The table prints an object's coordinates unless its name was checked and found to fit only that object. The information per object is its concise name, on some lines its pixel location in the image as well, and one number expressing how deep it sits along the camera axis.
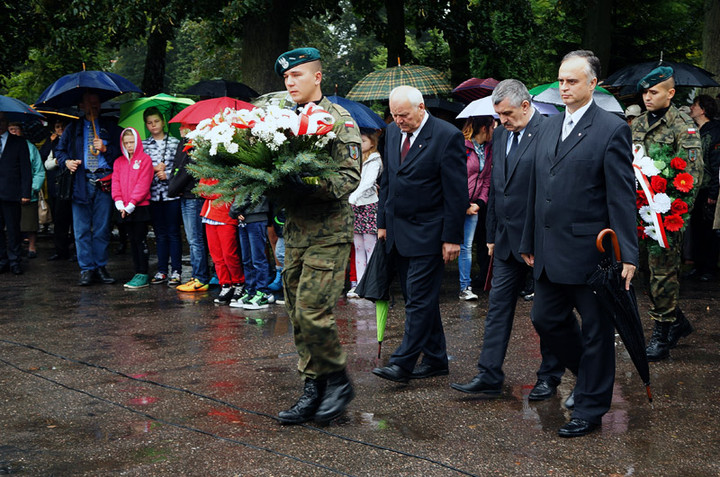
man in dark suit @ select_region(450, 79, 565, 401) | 6.16
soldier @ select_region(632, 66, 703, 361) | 7.17
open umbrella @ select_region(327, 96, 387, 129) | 10.46
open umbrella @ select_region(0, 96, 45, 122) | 12.25
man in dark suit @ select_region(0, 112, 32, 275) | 12.51
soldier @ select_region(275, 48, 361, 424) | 5.52
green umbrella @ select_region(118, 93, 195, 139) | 12.32
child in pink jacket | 10.91
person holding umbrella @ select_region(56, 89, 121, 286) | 11.48
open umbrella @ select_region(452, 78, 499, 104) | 13.38
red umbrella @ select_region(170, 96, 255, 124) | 10.03
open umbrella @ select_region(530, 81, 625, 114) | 10.60
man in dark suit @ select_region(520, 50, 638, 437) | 5.23
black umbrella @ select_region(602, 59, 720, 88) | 10.98
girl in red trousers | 9.88
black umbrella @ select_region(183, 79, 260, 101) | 11.80
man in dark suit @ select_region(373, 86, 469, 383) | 6.50
